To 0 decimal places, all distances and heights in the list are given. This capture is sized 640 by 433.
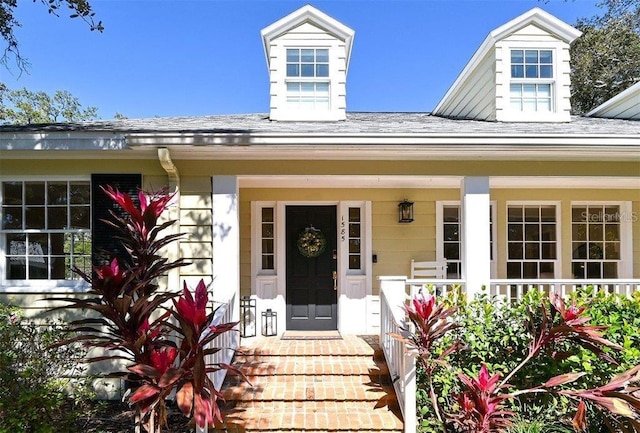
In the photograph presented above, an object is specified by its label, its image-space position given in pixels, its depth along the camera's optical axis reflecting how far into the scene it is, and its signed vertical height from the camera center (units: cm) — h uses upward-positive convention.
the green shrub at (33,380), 356 -156
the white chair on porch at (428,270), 690 -75
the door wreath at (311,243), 681 -24
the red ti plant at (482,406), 349 -170
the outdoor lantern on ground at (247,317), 638 -152
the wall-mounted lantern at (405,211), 680 +34
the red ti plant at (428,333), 384 -108
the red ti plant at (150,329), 285 -81
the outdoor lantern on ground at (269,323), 645 -163
